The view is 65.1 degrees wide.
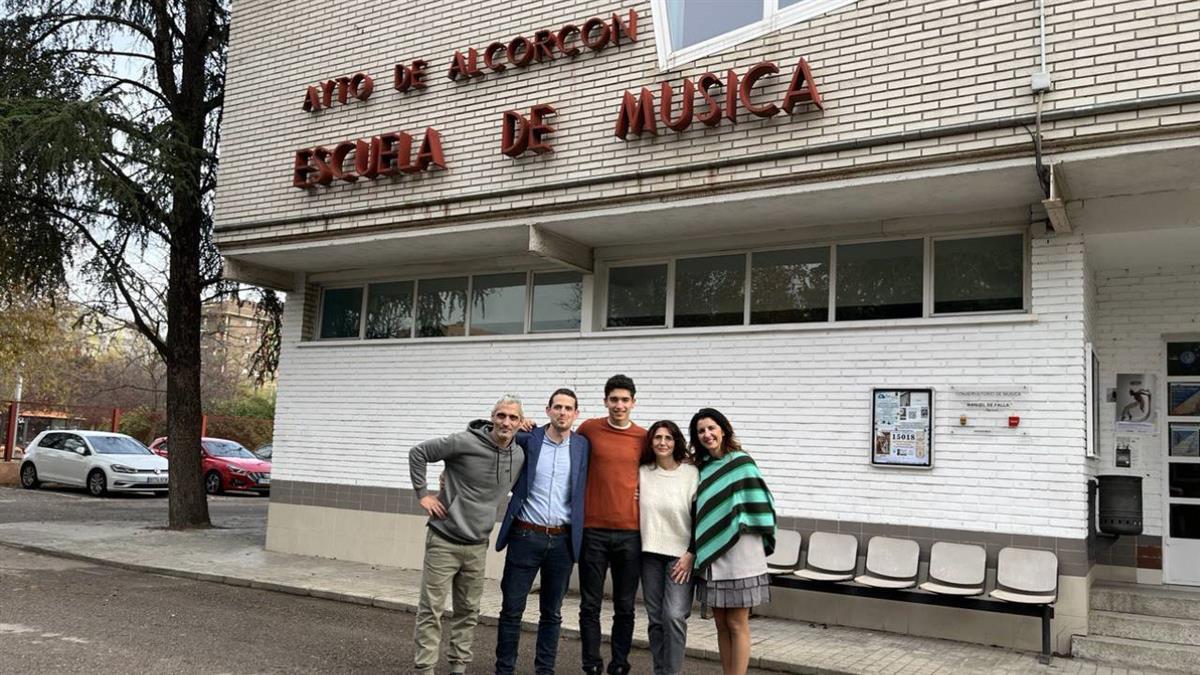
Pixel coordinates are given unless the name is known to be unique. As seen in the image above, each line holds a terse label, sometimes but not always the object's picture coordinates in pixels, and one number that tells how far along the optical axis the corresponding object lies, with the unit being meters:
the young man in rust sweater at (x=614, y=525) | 5.76
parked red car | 21.94
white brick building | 7.39
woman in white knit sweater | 5.50
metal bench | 7.36
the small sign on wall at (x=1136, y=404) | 8.89
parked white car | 20.33
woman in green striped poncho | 5.35
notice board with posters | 8.26
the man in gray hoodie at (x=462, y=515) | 5.66
